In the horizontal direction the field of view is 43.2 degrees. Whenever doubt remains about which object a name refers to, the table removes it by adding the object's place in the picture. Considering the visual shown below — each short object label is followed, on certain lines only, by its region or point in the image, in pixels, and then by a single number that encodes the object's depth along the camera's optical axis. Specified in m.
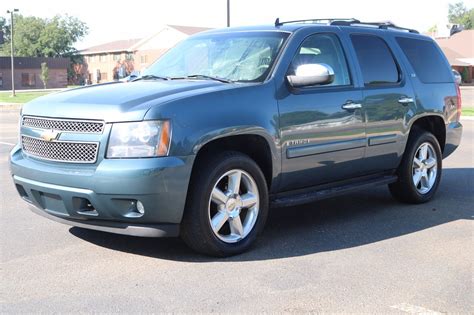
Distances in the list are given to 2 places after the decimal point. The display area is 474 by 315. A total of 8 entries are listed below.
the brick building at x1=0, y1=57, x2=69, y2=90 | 73.19
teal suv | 4.36
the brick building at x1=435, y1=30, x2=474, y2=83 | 71.75
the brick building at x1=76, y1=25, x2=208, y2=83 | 80.81
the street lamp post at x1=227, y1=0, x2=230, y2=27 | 22.70
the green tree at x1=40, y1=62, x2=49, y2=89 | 69.88
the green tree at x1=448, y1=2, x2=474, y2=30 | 127.75
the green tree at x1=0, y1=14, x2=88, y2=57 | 96.19
